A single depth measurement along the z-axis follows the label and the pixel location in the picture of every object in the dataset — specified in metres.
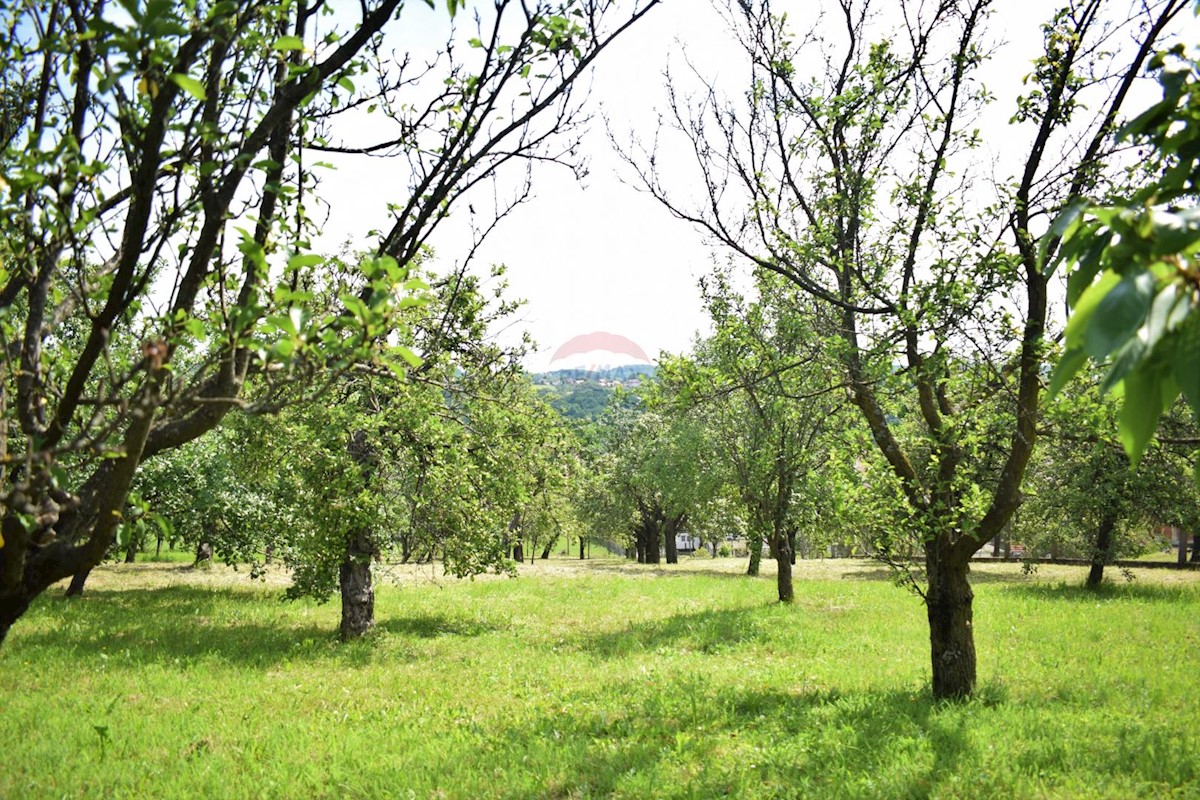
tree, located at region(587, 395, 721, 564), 31.38
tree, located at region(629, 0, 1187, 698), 7.74
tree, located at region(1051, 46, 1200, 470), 1.09
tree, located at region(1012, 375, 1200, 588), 19.44
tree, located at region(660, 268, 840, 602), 12.66
